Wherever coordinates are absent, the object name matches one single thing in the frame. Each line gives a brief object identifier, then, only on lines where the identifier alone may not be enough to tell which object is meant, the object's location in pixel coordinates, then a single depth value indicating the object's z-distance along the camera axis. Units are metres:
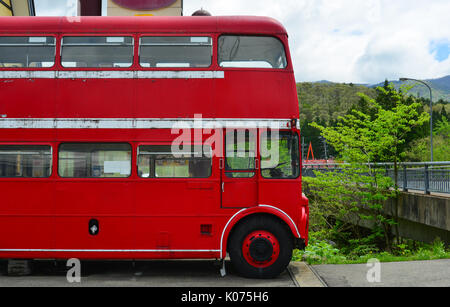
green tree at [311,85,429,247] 15.20
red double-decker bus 7.85
